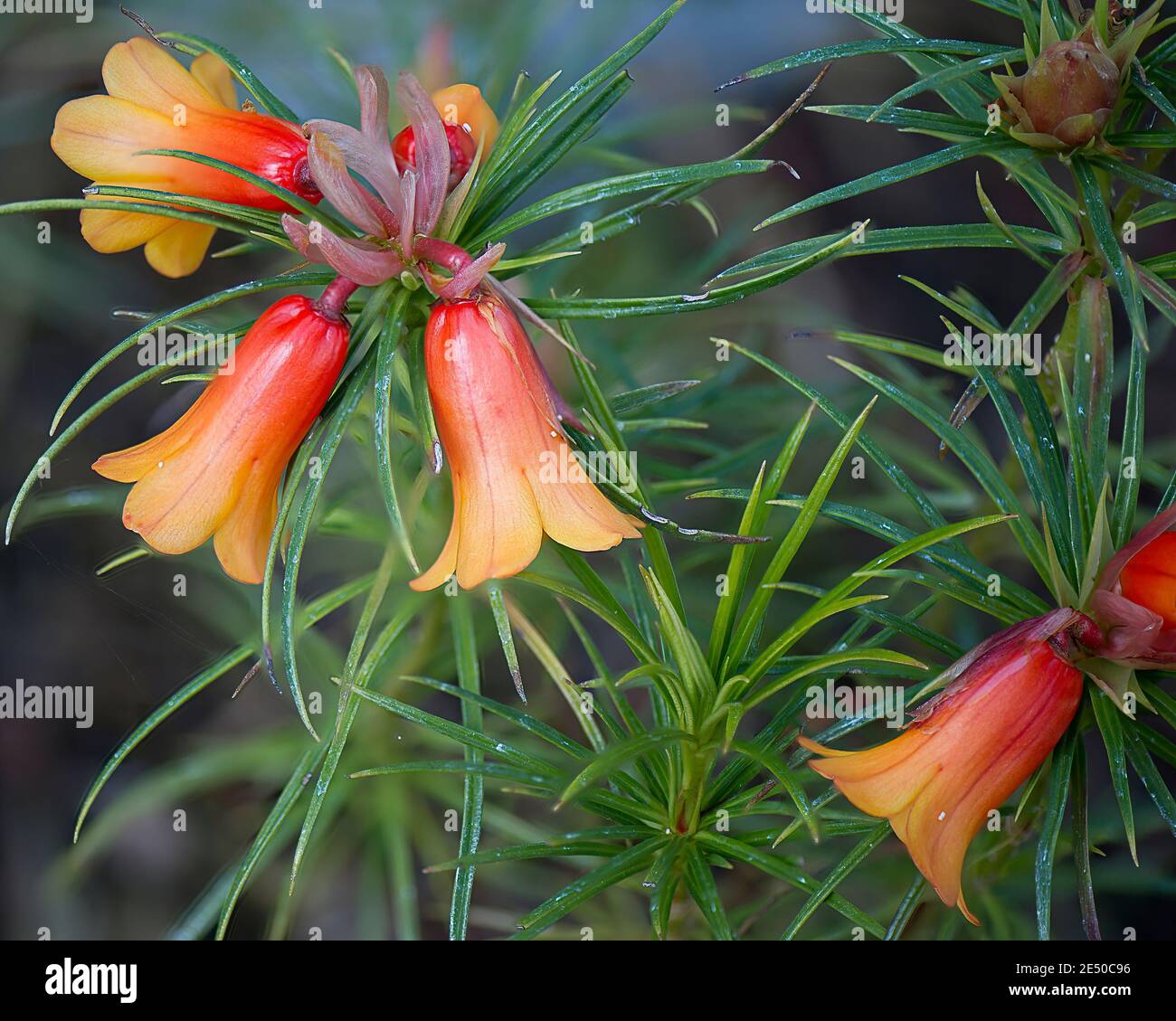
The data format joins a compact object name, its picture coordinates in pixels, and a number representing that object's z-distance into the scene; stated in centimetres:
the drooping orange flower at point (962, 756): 39
